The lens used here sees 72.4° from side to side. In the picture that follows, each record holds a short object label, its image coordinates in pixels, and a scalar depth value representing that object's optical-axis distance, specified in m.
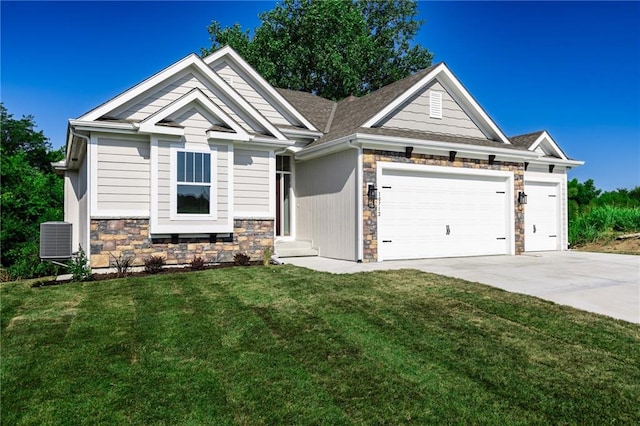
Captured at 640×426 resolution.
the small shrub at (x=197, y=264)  9.50
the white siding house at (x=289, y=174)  9.55
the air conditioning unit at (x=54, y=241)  9.67
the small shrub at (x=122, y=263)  8.91
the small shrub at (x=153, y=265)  9.14
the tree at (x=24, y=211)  13.23
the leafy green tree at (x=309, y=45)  26.30
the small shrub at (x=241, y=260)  9.98
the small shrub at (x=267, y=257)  10.20
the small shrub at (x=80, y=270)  8.39
